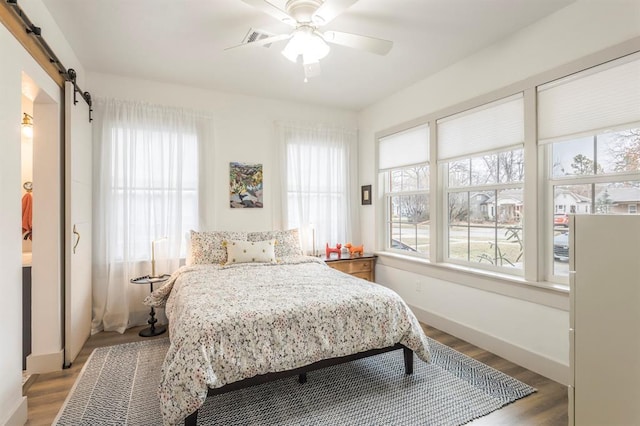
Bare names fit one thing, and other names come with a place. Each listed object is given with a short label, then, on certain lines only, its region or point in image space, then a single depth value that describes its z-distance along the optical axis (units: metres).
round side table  3.22
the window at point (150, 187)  3.43
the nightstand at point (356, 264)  4.05
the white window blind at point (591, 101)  2.04
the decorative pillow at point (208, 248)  3.41
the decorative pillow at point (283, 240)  3.76
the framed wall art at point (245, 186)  3.96
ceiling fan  1.97
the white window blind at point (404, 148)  3.68
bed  1.73
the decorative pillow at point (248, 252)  3.37
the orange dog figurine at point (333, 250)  4.18
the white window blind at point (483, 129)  2.72
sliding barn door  2.60
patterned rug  1.94
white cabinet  1.47
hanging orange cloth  3.09
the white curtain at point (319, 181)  4.26
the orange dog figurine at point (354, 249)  4.28
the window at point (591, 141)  2.07
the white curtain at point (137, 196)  3.37
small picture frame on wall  4.51
